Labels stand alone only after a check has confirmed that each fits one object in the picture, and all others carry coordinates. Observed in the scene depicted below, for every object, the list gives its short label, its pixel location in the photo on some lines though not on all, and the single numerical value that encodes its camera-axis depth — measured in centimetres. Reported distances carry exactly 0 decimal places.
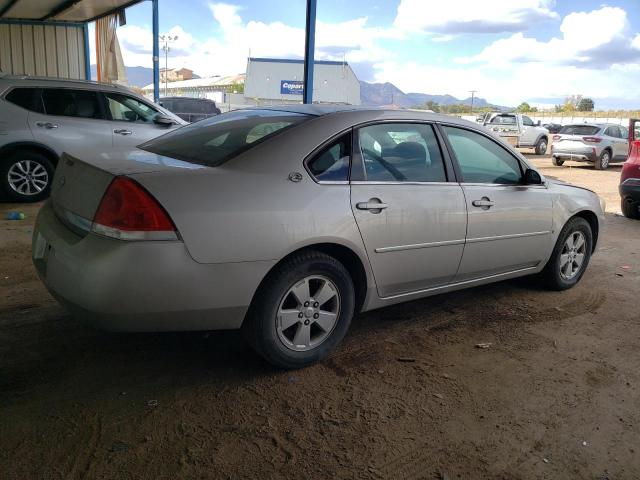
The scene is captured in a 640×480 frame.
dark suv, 2258
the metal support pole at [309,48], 845
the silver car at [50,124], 739
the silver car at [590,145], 1825
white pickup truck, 2223
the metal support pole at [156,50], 1558
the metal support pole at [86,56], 1675
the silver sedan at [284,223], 264
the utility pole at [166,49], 7988
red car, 853
